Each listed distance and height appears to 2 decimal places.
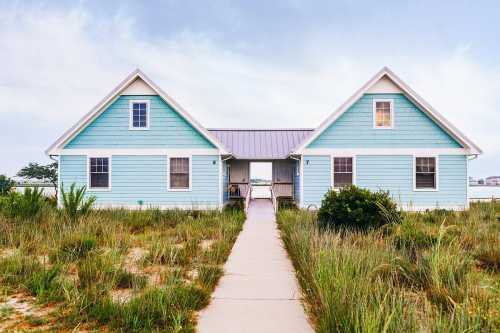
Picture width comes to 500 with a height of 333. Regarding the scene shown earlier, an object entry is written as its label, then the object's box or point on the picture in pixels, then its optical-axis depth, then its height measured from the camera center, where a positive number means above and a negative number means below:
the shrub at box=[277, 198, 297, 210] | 16.86 -1.81
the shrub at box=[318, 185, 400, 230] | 8.48 -1.05
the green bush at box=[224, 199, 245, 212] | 15.83 -1.85
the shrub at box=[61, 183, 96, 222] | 10.42 -1.23
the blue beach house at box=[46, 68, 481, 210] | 15.49 +1.00
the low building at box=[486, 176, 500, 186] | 33.18 -1.01
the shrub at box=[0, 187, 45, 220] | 10.59 -1.15
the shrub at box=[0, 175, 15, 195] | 17.05 -0.55
